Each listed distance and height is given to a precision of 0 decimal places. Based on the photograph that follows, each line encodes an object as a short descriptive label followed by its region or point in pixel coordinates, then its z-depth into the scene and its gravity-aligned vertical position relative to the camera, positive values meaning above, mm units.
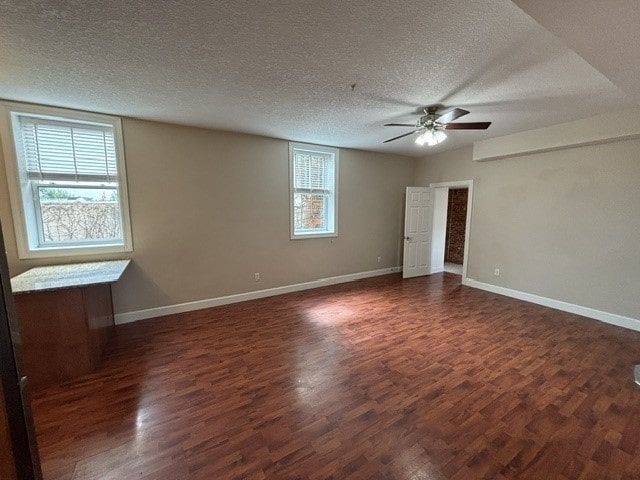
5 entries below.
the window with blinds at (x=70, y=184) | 2857 +282
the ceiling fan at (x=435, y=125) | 2725 +927
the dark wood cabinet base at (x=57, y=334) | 2109 -1058
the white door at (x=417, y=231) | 5551 -442
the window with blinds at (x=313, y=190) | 4566 +345
